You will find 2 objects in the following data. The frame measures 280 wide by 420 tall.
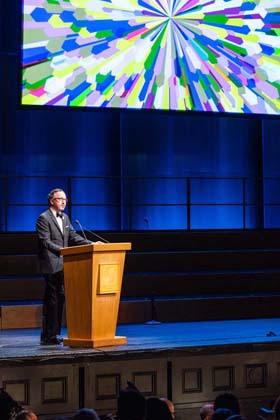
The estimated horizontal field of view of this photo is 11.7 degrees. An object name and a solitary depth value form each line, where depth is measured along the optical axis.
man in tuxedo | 11.29
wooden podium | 10.64
